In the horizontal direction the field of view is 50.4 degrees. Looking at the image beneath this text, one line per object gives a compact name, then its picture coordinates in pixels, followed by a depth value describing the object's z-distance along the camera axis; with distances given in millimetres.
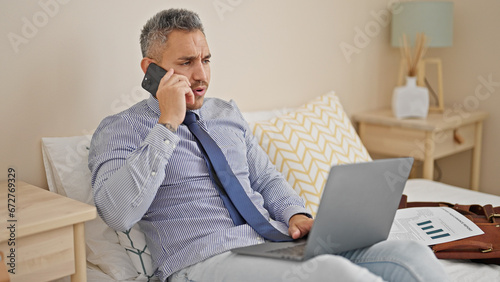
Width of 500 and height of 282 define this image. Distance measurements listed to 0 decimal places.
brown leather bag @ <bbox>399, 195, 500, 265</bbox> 1510
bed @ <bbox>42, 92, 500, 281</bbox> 1518
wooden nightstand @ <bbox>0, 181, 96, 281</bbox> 1098
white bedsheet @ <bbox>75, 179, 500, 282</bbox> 1440
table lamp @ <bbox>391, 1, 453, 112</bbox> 2672
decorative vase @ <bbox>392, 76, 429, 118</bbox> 2639
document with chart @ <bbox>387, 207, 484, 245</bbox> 1611
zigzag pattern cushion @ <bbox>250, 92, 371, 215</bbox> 1962
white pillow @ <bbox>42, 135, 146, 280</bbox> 1554
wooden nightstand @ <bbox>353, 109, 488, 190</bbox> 2504
